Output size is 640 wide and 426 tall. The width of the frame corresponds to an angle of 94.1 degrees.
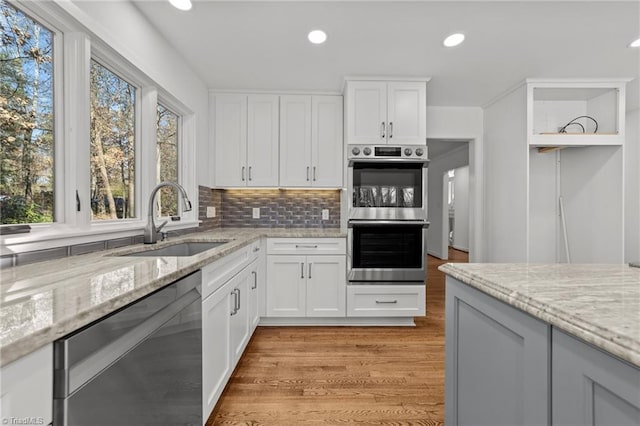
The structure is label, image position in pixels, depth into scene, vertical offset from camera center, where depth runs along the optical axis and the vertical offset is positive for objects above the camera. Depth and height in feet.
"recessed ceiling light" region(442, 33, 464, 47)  7.13 +4.23
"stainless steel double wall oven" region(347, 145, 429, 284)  9.05 -0.06
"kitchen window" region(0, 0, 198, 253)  4.03 +1.32
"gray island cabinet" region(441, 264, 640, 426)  1.74 -1.01
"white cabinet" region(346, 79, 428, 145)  9.46 +3.15
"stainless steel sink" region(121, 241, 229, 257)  6.26 -0.83
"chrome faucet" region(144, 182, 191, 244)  6.12 -0.30
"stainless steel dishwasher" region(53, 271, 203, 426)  2.08 -1.40
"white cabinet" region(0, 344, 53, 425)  1.62 -1.05
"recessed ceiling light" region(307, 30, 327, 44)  6.98 +4.21
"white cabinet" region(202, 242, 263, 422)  4.63 -2.18
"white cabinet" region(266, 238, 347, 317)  9.09 -2.03
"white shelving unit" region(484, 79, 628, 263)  9.73 +1.41
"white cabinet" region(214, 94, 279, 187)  10.30 +2.69
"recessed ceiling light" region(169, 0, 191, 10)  5.91 +4.18
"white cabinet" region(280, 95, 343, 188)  10.32 +2.53
